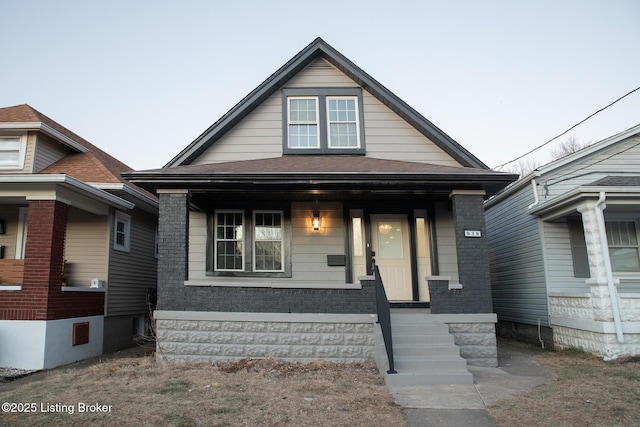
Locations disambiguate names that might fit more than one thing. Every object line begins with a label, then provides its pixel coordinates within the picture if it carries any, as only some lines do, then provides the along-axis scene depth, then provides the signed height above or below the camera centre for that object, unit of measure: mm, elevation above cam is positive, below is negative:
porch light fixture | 9812 +1356
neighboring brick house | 8364 +952
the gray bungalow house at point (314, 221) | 8047 +1340
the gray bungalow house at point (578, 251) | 8227 +554
